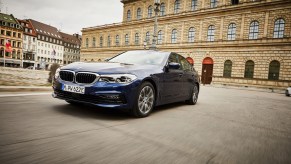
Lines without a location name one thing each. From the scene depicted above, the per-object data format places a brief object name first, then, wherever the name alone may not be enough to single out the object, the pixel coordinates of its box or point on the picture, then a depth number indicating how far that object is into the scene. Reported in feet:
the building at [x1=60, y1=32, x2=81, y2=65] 281.62
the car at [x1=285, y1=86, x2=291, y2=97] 55.93
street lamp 43.00
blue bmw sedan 12.07
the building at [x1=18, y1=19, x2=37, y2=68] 223.30
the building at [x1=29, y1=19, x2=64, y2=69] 240.94
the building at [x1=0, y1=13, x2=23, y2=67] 199.00
